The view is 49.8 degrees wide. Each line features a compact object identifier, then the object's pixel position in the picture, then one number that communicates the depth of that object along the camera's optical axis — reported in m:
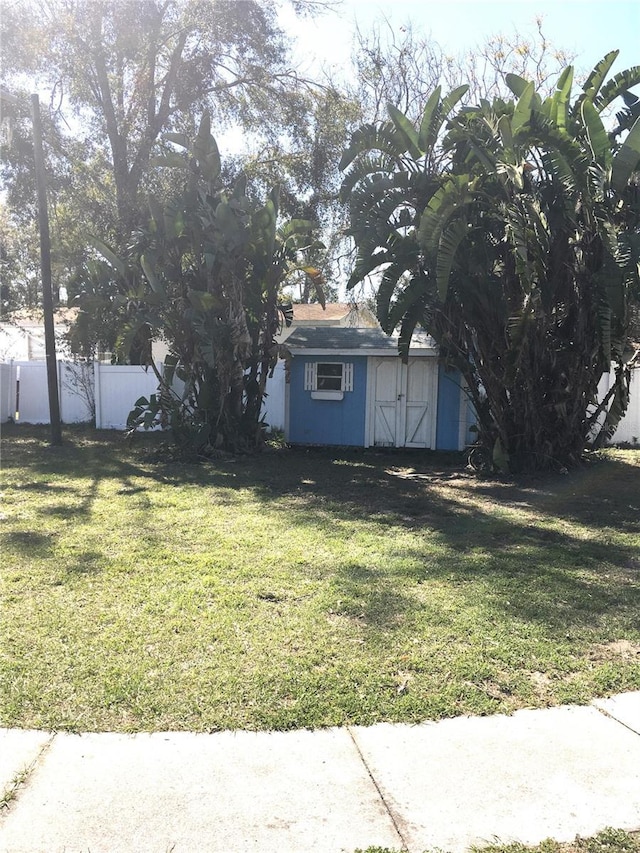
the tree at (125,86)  16.92
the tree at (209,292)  11.94
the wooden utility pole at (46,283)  13.30
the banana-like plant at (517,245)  9.00
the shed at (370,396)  14.50
